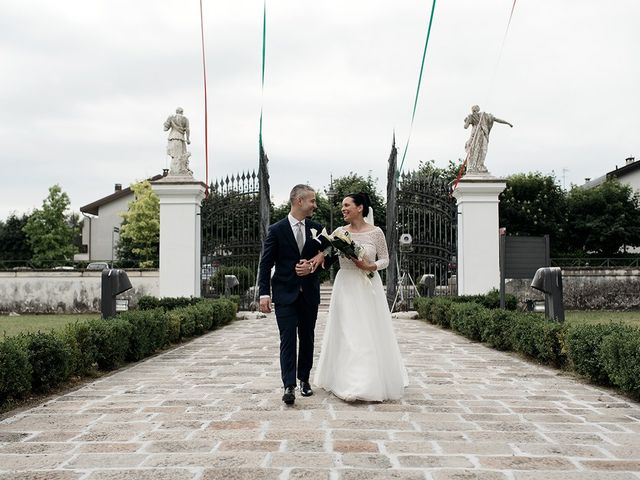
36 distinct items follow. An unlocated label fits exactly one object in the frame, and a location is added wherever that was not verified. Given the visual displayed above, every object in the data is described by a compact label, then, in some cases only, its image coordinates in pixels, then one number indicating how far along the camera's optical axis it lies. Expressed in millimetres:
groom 5371
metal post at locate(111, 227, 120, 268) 51900
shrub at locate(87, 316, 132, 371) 7277
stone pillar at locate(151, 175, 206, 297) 15719
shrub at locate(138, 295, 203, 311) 14047
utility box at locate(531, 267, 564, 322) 8234
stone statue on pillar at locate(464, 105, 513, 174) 15539
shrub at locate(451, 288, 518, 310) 13539
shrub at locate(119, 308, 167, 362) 8312
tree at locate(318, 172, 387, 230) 31998
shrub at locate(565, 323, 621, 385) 6395
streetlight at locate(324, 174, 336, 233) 27766
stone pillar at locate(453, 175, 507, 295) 15312
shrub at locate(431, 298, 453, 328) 12906
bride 5449
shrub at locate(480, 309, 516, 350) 9188
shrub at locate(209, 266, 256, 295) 17078
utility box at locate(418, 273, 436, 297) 17359
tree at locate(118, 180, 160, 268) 42438
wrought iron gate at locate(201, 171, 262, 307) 16312
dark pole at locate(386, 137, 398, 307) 15612
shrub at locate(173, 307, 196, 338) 10664
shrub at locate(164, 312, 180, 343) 10031
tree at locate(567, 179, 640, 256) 37062
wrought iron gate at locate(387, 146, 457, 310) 15820
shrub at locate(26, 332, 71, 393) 5852
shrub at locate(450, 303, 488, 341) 10469
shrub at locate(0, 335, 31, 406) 5191
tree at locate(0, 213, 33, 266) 57000
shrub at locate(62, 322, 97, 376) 6582
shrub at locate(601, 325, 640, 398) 5477
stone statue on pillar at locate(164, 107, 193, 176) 16062
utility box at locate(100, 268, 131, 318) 8570
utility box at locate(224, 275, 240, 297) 16328
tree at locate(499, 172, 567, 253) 38688
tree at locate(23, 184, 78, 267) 49500
